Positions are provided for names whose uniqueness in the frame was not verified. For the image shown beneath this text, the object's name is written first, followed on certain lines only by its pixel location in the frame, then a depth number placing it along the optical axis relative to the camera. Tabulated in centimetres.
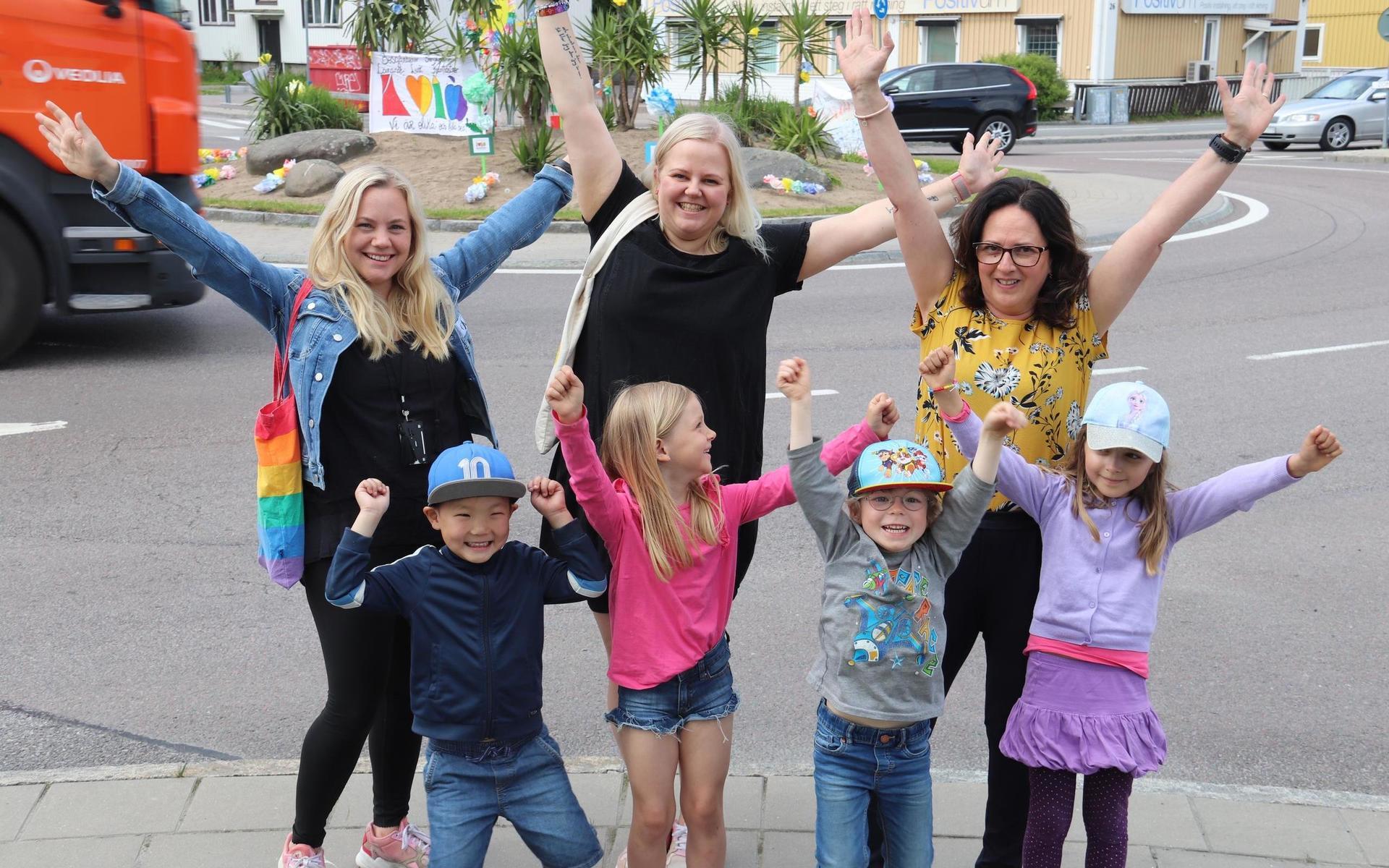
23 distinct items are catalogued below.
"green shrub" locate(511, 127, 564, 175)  1717
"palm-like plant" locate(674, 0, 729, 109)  1873
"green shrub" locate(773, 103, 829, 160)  1900
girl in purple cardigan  304
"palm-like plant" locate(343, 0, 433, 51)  2100
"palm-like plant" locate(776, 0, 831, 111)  1905
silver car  2703
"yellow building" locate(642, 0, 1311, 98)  3766
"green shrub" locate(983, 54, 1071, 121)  3600
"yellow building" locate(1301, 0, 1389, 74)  4628
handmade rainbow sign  1780
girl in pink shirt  310
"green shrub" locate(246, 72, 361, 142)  1962
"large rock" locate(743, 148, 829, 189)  1736
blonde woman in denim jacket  316
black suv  2741
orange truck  851
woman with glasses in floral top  316
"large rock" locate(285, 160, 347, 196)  1689
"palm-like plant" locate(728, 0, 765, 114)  1884
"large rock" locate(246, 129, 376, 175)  1800
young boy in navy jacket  303
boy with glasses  302
